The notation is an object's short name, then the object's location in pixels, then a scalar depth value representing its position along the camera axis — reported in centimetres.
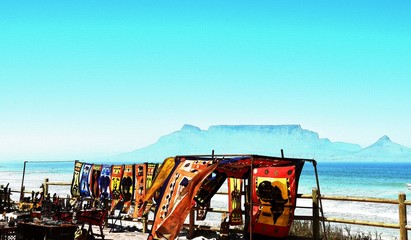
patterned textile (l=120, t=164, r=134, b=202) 1445
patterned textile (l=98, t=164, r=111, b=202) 1504
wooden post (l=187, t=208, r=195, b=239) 1296
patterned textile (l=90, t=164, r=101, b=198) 1535
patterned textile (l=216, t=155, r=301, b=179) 1018
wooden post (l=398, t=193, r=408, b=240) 1030
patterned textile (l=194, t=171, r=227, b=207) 1173
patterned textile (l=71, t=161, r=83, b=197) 1603
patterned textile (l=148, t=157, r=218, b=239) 885
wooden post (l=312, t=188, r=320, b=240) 1120
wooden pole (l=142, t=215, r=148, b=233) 1402
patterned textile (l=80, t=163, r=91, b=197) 1565
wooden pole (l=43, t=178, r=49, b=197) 1704
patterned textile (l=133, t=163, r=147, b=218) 1414
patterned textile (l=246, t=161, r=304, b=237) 1084
